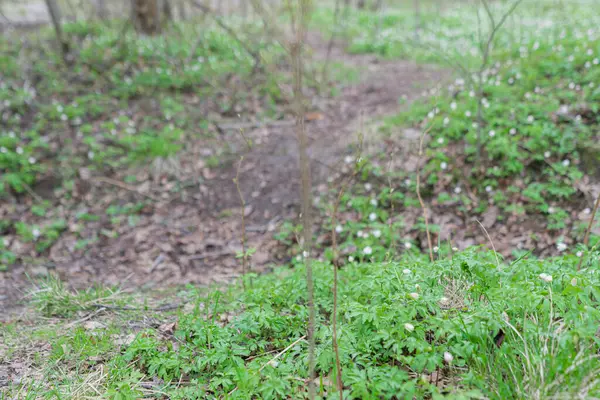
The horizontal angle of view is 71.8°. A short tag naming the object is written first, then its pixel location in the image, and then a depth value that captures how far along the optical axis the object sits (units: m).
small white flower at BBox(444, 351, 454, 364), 1.83
